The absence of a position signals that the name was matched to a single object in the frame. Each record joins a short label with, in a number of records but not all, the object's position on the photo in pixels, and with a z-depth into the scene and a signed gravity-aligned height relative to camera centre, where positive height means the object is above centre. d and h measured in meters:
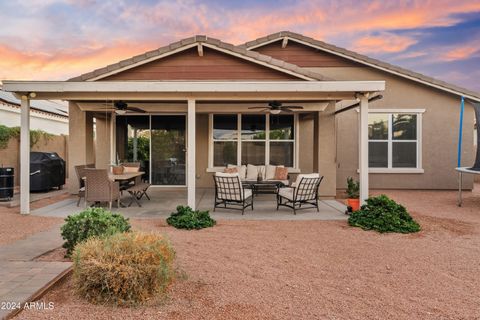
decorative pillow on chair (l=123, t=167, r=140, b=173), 9.70 -0.35
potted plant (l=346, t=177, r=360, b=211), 7.91 -0.93
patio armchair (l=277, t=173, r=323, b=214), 7.50 -0.78
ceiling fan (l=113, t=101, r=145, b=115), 8.70 +1.33
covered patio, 7.06 +1.41
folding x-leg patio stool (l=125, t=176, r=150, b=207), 8.62 -0.82
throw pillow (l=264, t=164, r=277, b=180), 10.23 -0.45
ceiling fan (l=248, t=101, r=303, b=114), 8.82 +1.33
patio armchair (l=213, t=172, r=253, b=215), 7.50 -0.75
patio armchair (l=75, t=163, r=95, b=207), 8.20 -0.52
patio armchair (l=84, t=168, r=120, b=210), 7.71 -0.73
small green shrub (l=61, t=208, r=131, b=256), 4.29 -0.92
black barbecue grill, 10.89 -0.50
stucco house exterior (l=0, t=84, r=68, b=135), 14.92 +2.19
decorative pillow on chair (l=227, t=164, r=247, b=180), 10.17 -0.42
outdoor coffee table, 8.73 -0.72
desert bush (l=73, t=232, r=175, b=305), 3.10 -1.07
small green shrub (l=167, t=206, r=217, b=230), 6.33 -1.22
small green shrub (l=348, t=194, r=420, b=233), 6.28 -1.18
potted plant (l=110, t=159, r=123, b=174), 9.08 -0.33
